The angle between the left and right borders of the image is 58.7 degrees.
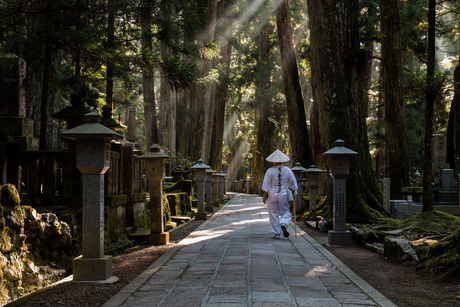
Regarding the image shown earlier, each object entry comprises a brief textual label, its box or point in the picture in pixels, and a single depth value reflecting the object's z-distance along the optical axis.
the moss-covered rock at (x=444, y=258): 5.22
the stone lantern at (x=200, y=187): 13.06
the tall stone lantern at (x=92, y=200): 5.16
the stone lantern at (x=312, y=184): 12.57
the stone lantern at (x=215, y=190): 18.75
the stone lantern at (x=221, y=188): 22.48
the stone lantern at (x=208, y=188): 15.45
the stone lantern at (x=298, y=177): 14.12
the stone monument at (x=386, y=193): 13.04
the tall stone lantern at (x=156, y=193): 8.12
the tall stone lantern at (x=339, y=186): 7.99
